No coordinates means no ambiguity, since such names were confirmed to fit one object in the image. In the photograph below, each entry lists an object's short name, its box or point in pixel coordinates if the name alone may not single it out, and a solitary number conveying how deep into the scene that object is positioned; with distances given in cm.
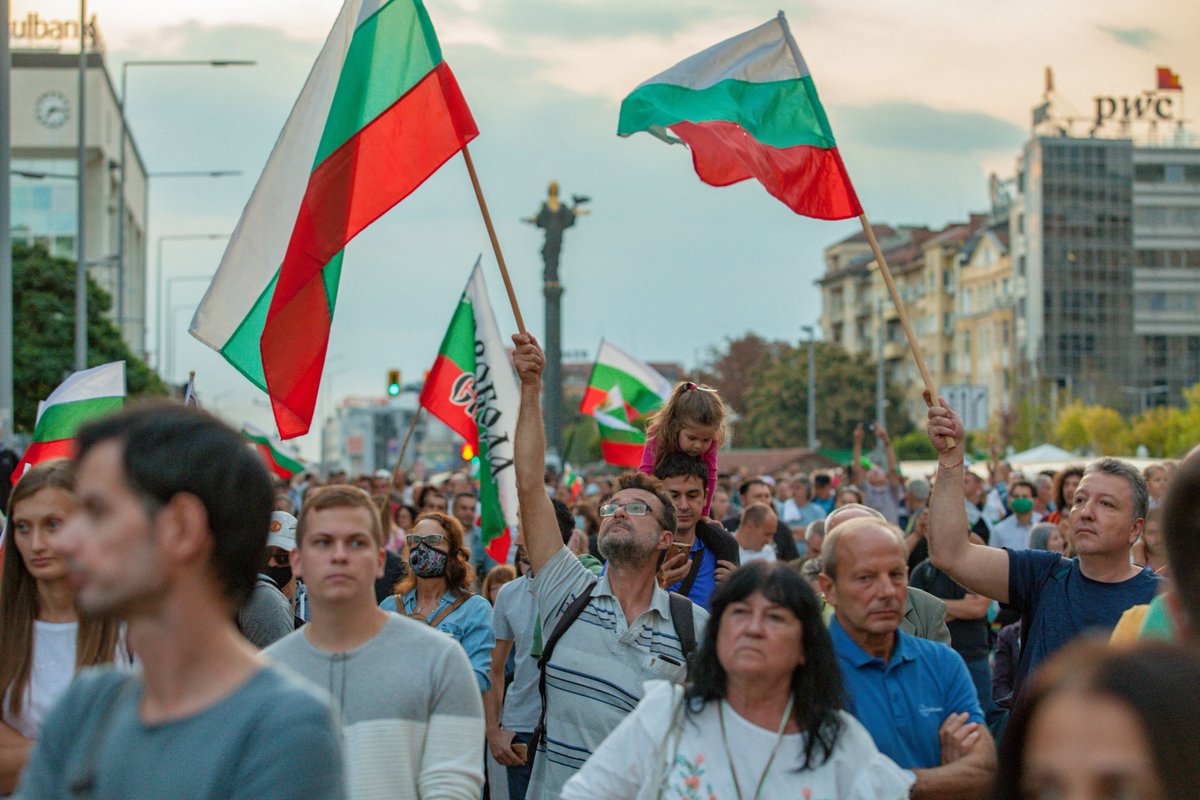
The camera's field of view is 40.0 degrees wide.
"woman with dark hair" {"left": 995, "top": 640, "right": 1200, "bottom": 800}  190
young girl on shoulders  717
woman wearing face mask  781
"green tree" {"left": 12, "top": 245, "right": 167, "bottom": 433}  4006
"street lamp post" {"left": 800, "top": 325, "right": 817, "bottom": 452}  7200
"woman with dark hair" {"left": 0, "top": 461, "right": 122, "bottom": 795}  461
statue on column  3072
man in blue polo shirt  452
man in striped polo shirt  569
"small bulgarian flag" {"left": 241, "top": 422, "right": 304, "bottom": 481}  1883
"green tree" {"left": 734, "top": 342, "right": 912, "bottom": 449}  8656
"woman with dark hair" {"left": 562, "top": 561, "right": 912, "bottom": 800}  399
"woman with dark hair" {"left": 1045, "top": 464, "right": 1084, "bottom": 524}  1177
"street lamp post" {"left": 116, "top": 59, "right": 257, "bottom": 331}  3003
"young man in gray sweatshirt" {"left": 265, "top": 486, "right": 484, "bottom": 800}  421
